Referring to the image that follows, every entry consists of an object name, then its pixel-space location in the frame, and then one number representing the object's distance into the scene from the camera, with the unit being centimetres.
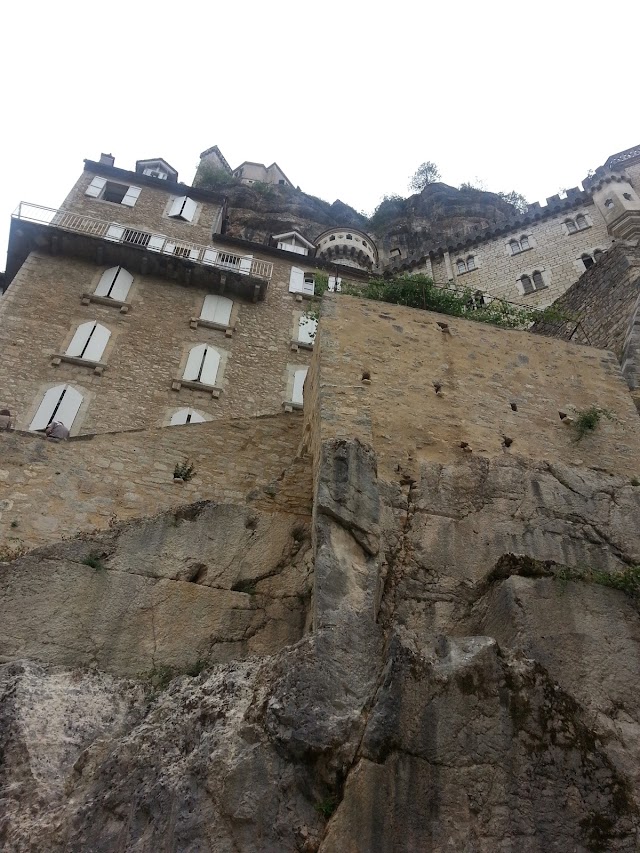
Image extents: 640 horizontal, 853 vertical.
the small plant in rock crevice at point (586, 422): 878
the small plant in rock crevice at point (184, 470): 866
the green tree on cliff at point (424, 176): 4534
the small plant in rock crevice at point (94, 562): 656
